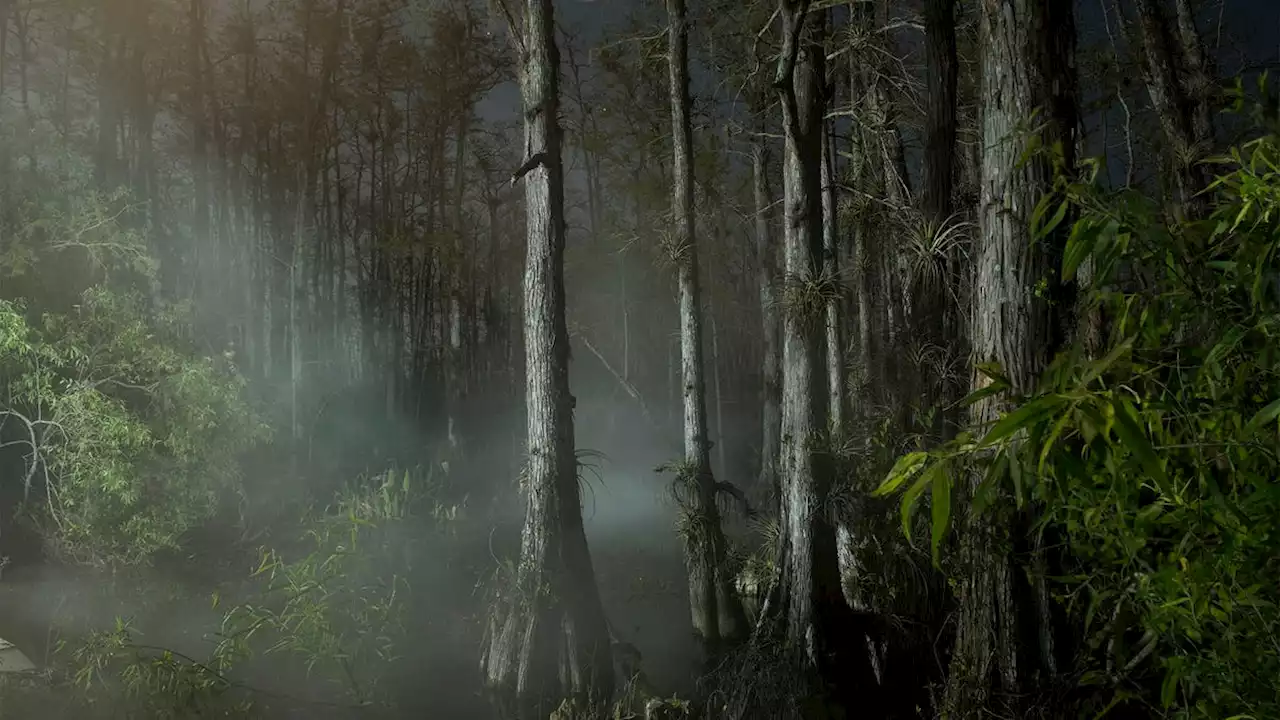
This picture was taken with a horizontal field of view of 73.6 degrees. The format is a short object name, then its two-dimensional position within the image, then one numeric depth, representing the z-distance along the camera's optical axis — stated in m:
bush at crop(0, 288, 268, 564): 8.37
